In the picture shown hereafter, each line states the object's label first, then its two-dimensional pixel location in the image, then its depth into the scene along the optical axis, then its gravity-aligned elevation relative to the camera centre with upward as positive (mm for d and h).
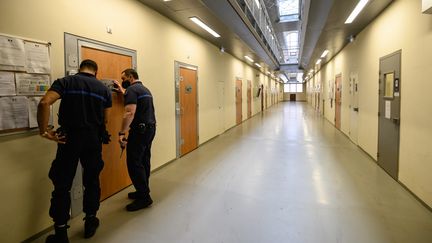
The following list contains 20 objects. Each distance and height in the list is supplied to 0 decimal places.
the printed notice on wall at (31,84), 2101 +199
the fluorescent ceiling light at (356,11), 3953 +1535
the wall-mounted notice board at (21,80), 1999 +227
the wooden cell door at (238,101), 9851 +111
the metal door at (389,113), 3660 -180
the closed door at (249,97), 12041 +317
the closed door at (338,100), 8227 +79
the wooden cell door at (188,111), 5205 -132
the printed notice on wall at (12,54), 1973 +422
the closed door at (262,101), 16575 +162
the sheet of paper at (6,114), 1994 -55
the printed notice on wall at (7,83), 1979 +186
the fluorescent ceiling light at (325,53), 8367 +1706
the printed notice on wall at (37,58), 2150 +426
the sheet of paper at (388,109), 3965 -114
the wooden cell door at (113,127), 3045 -274
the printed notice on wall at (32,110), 2195 -29
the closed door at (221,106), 7680 -58
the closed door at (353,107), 6141 -132
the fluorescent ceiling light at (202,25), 4661 +1565
